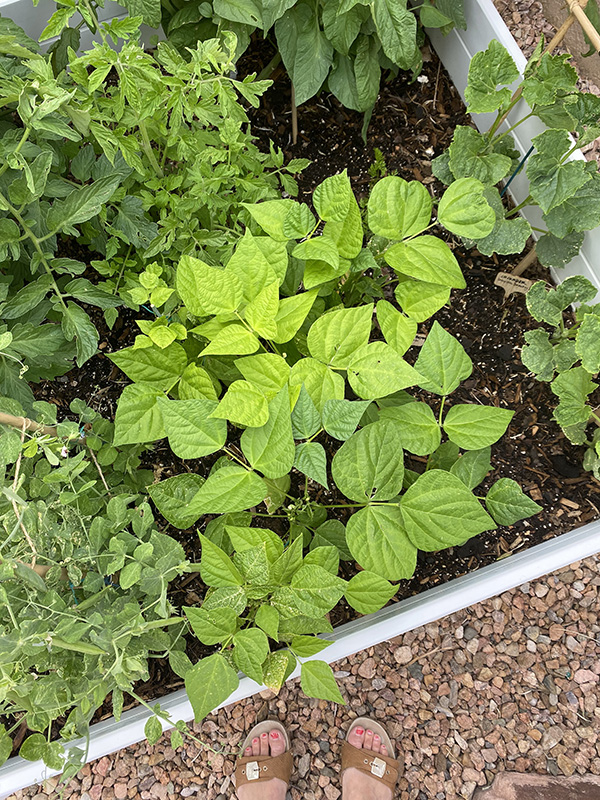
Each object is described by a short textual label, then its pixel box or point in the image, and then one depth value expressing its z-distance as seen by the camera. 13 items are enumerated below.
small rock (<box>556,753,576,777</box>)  1.49
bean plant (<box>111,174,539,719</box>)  0.99
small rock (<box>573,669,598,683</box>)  1.53
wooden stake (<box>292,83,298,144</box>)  1.65
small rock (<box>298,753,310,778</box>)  1.56
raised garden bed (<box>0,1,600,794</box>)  1.27
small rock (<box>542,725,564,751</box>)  1.50
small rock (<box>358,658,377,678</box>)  1.54
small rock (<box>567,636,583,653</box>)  1.54
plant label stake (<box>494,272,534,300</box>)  1.53
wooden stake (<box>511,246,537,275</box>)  1.53
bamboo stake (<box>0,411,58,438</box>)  0.93
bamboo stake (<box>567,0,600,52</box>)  1.22
